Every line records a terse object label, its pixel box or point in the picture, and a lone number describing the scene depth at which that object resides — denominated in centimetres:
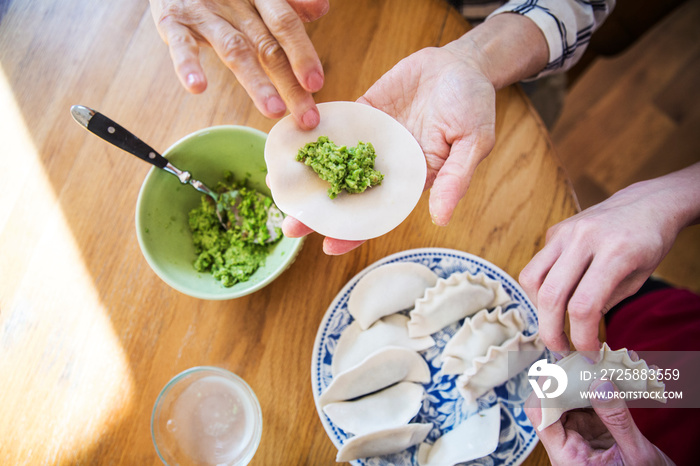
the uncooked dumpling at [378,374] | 42
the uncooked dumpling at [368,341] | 43
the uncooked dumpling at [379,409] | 42
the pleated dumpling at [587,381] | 39
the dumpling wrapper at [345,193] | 39
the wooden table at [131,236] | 43
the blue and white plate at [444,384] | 41
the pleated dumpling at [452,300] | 43
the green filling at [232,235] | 43
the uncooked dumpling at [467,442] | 40
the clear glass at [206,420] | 41
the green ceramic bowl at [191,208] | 41
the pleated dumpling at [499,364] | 42
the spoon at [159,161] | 39
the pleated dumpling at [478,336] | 43
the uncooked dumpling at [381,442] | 40
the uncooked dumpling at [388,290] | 43
